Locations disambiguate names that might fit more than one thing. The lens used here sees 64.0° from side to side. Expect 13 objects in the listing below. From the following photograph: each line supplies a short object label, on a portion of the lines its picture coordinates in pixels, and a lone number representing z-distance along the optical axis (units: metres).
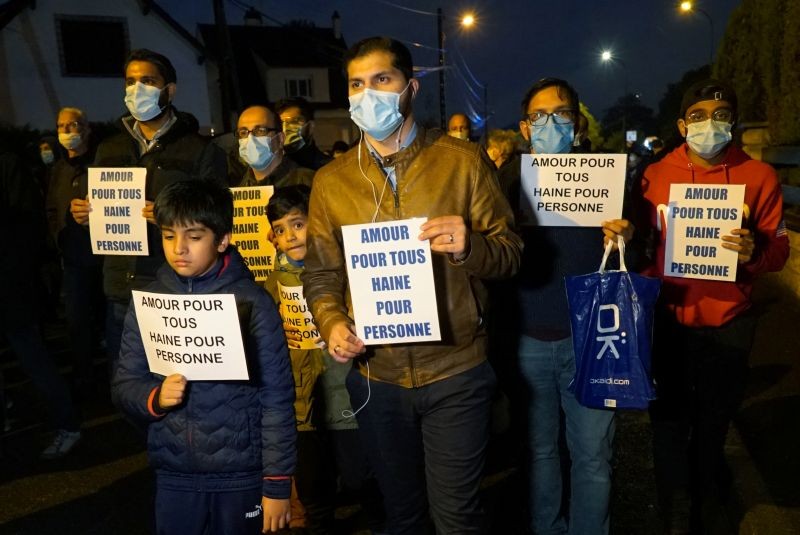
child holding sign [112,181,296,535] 2.58
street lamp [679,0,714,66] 26.18
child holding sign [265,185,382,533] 3.40
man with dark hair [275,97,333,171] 5.40
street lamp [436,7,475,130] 29.64
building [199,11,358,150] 38.03
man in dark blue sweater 3.04
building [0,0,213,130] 26.80
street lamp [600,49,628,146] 50.03
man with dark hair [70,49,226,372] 3.87
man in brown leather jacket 2.50
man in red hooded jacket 3.24
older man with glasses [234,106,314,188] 4.24
